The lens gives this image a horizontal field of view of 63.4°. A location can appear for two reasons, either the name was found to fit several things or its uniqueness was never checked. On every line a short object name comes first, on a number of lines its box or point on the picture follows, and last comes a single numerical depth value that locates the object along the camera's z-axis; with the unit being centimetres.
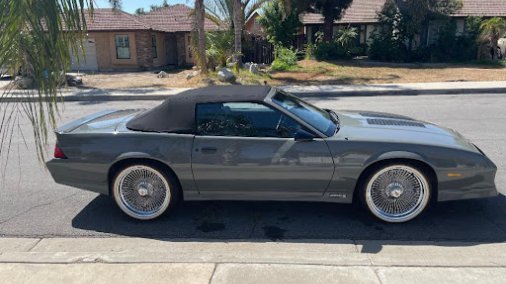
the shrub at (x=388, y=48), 2288
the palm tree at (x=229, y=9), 2238
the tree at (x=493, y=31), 2111
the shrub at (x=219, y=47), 1956
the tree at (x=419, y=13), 2191
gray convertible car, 371
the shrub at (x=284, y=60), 2061
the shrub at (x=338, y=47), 2308
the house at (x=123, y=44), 2480
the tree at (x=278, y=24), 2427
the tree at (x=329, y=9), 2234
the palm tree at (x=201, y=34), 1648
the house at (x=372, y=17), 2492
